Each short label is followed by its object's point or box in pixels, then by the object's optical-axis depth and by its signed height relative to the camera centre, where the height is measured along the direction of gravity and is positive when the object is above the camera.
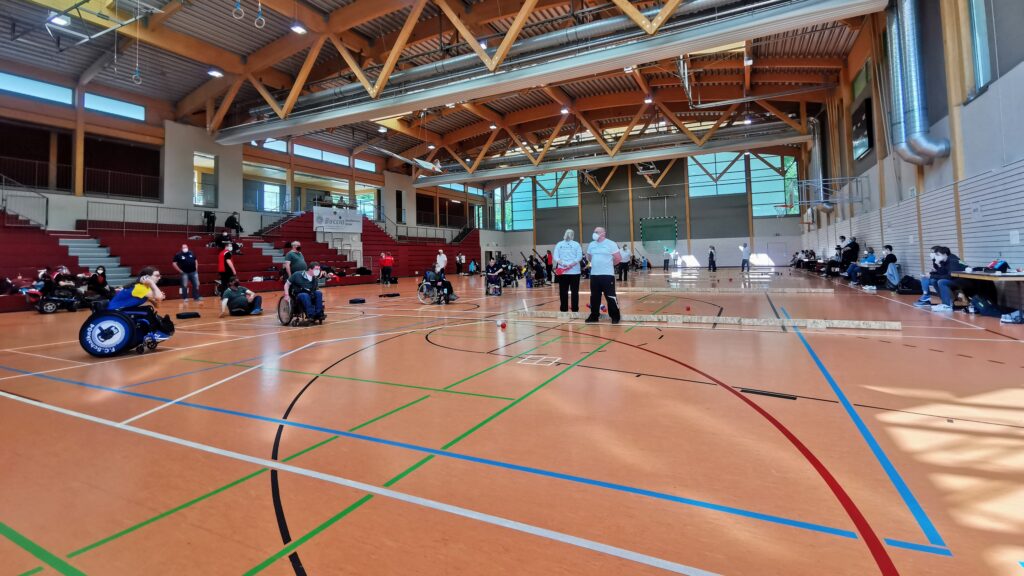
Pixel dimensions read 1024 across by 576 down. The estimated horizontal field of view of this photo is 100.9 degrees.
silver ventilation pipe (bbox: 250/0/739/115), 10.57 +7.38
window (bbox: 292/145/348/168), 24.23 +9.20
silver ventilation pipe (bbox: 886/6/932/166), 10.70 +5.08
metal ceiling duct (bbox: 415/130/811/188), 21.89 +8.01
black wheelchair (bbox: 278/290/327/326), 7.82 -0.07
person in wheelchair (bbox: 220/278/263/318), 9.58 +0.21
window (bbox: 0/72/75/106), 15.11 +8.46
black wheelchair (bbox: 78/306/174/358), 5.17 -0.23
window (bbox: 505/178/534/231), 39.25 +8.96
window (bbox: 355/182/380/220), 29.35 +7.98
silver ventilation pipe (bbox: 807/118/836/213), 20.09 +6.79
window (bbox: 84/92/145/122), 17.12 +8.65
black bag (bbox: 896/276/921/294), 11.16 +0.10
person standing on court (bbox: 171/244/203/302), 12.30 +1.35
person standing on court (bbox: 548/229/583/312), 7.71 +0.64
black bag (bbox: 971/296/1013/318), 7.11 -0.33
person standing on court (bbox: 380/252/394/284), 19.88 +1.86
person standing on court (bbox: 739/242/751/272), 25.17 +2.18
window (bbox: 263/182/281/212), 27.83 +7.66
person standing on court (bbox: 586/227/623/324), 7.09 +0.52
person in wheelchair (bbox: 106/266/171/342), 5.16 +0.21
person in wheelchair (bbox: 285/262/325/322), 7.82 +0.31
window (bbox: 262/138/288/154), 22.70 +8.93
